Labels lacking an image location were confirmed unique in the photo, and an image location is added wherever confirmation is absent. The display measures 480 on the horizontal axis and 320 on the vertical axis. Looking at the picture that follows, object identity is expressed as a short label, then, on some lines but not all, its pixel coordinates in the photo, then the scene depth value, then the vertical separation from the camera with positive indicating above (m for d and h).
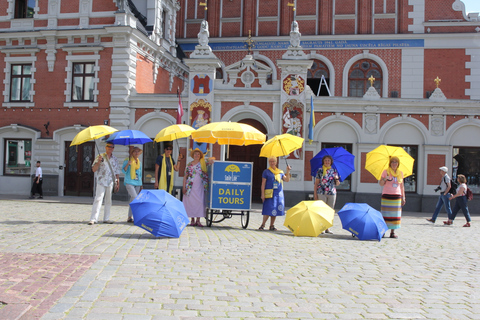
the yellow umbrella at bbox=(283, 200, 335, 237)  9.63 -1.00
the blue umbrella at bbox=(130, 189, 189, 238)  8.56 -0.91
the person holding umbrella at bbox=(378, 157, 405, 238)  10.11 -0.41
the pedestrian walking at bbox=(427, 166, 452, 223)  14.59 -0.57
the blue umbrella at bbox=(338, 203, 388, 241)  9.45 -1.01
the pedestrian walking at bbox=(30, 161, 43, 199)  19.72 -0.97
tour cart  10.72 -0.41
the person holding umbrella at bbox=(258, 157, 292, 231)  10.70 -0.48
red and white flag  18.92 +2.35
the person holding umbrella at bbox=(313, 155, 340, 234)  10.81 -0.20
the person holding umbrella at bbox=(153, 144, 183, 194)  11.72 -0.14
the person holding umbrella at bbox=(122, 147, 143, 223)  11.34 -0.15
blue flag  18.67 +1.93
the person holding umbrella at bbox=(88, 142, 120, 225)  10.62 -0.31
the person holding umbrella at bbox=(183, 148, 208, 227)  10.82 -0.43
